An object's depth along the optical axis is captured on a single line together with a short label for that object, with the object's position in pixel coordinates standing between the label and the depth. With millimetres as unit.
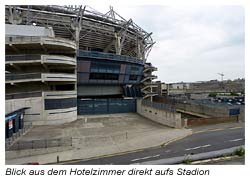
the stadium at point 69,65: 24656
